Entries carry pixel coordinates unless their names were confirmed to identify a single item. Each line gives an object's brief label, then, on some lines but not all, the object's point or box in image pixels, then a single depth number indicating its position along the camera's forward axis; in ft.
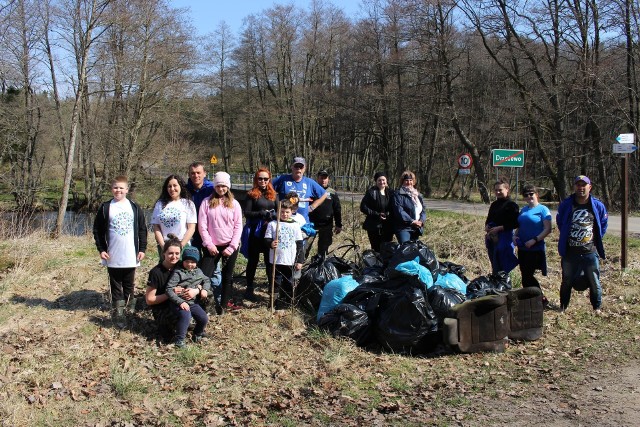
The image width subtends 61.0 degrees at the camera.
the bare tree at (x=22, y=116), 60.75
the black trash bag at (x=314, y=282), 21.11
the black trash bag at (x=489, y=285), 19.19
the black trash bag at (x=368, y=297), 18.26
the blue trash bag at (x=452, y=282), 20.07
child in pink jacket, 19.26
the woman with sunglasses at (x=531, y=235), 22.07
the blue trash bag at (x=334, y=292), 19.74
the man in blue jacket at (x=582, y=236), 21.35
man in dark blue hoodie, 20.49
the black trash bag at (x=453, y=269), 21.83
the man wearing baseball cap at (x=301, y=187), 24.02
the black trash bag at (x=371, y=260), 23.05
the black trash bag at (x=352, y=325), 17.99
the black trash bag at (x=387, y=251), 22.27
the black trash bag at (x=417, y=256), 20.51
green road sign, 53.57
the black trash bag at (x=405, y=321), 17.29
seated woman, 17.17
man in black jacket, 25.90
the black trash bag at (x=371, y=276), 20.79
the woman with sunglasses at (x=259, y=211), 21.18
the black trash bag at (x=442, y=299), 17.80
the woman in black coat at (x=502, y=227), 22.75
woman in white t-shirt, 18.94
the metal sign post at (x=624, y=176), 27.78
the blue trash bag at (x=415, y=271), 18.88
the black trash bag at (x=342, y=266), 22.40
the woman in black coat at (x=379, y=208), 25.94
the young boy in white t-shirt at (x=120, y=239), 18.69
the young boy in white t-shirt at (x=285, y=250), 20.99
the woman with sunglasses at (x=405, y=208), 25.07
